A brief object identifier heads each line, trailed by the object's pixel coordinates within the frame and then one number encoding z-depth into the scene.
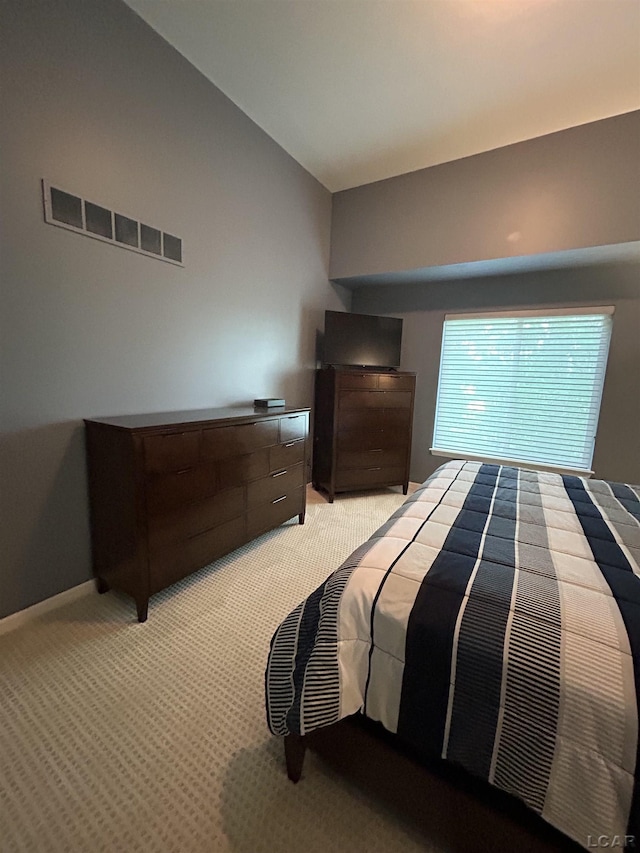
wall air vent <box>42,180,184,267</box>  1.62
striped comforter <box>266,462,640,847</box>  0.69
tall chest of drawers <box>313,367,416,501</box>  3.23
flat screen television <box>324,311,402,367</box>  3.39
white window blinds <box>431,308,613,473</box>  3.07
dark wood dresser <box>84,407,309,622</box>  1.65
